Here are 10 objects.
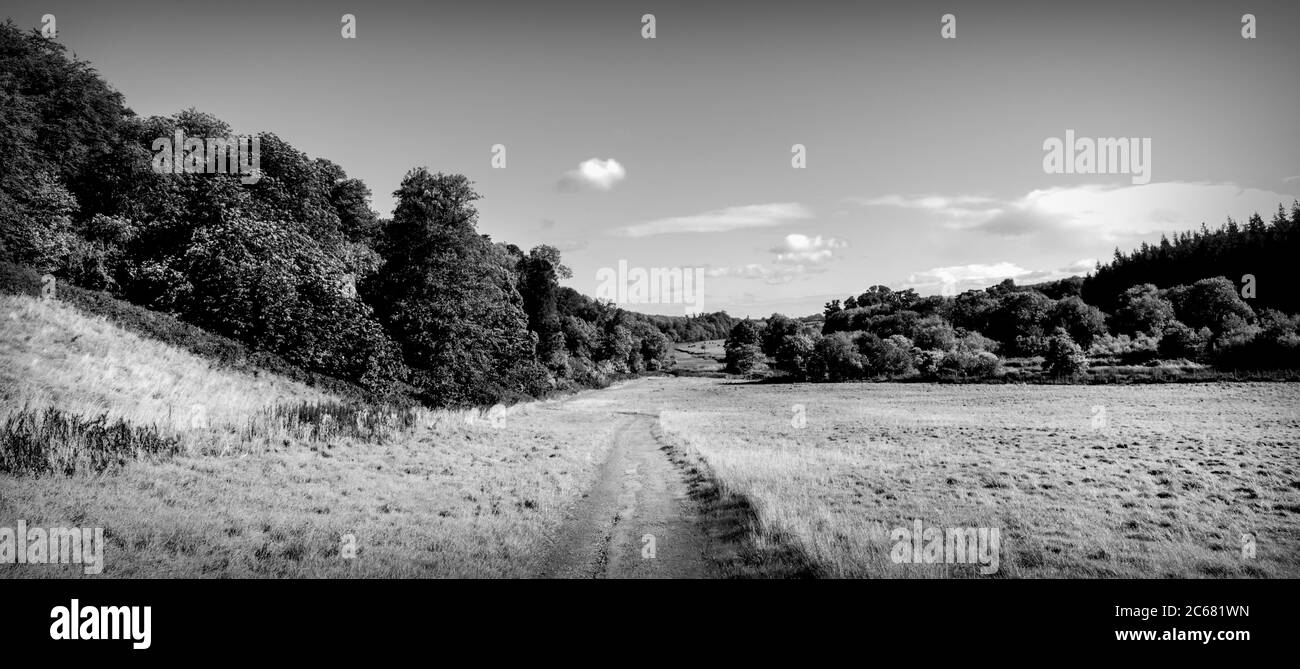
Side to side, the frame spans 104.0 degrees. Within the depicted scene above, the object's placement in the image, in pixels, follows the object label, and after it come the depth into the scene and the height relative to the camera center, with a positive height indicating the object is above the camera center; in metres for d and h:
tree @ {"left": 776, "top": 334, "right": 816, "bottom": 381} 101.44 -3.85
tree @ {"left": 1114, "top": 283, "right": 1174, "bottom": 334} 93.56 +4.39
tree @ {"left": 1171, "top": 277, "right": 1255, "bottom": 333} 88.91 +5.81
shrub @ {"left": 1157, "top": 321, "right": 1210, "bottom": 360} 74.81 -0.81
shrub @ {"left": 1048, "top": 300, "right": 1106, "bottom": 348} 97.00 +3.33
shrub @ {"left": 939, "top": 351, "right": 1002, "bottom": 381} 81.56 -4.83
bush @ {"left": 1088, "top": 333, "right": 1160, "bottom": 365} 78.22 -1.99
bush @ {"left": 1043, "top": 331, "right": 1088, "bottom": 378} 71.81 -3.17
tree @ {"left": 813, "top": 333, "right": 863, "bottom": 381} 97.19 -4.25
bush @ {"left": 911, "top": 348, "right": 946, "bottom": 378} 88.19 -4.51
